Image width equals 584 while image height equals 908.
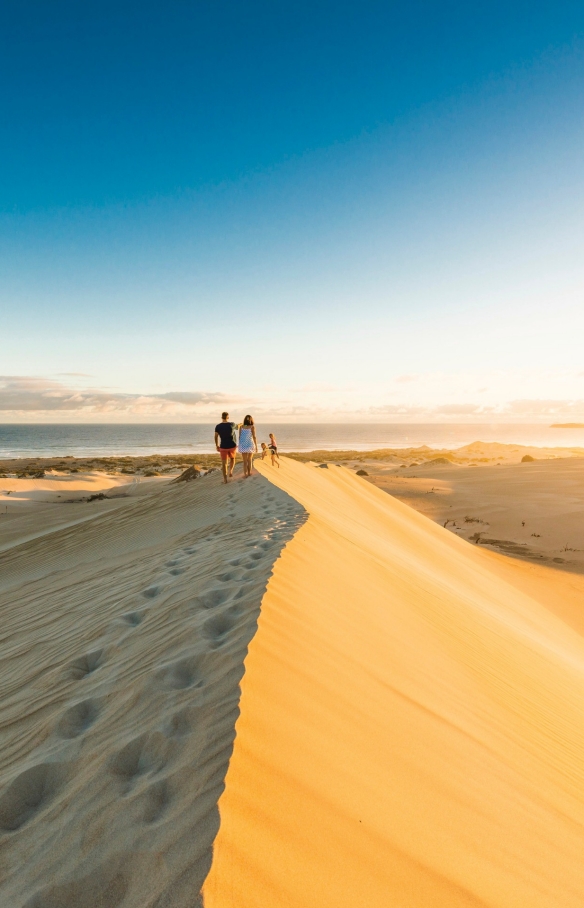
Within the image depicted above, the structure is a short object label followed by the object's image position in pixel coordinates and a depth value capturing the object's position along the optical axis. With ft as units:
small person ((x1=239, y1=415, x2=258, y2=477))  36.20
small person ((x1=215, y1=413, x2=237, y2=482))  35.83
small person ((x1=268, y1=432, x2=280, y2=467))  43.41
